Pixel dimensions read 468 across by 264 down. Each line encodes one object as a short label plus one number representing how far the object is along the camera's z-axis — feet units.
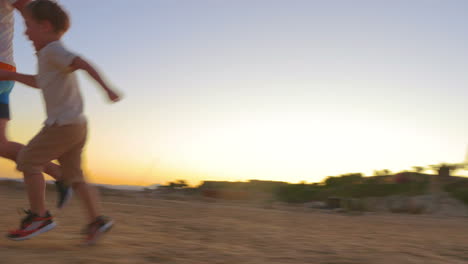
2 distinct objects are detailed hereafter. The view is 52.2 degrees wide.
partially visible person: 9.47
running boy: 8.55
